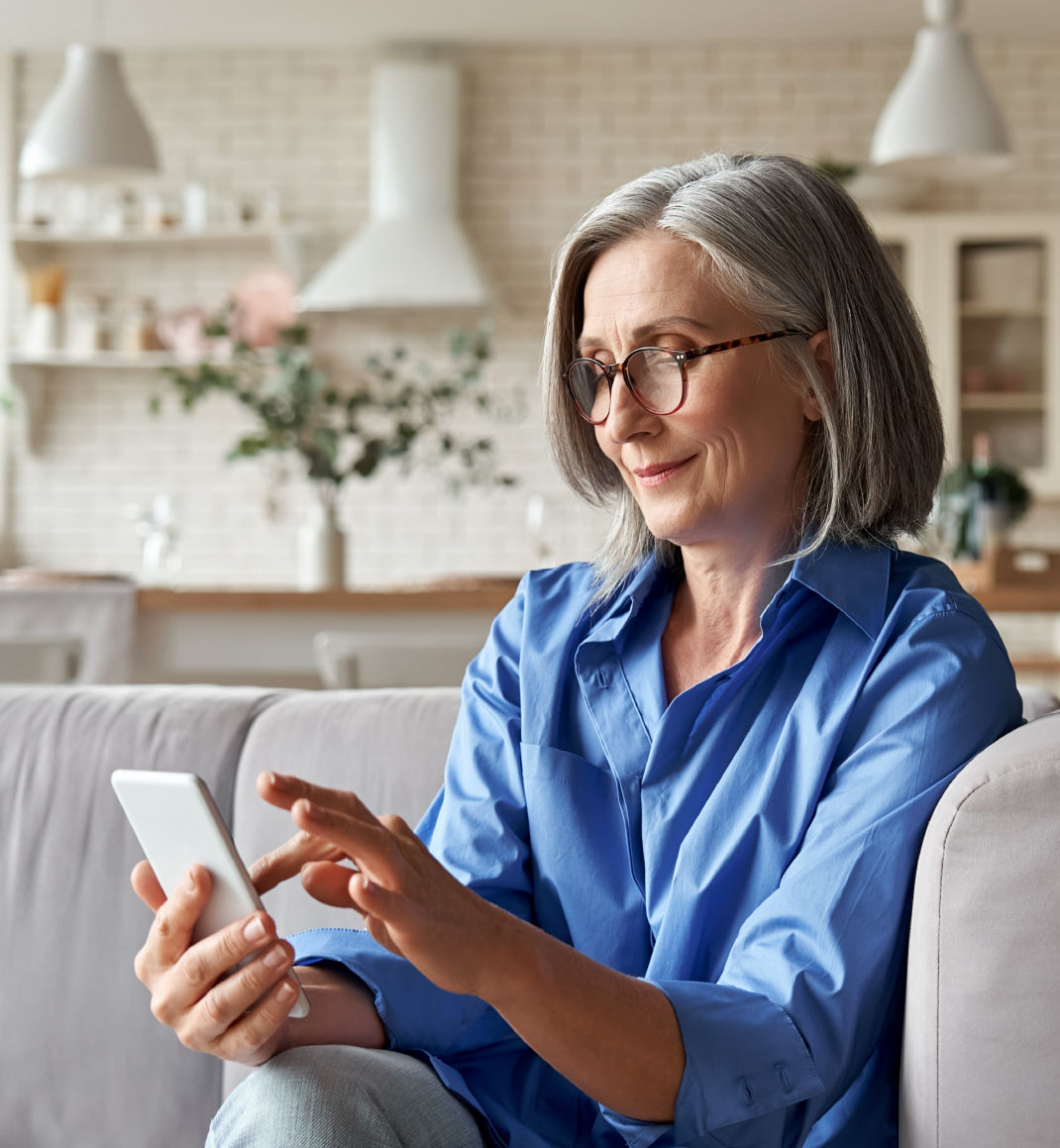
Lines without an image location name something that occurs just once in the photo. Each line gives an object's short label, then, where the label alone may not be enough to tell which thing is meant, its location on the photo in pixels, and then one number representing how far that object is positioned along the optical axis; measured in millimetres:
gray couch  1663
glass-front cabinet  5625
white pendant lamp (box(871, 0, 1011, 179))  3977
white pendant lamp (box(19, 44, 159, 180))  4070
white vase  3596
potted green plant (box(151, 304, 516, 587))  3473
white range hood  5762
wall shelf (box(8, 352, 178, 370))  6043
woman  1050
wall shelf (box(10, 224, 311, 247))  6000
